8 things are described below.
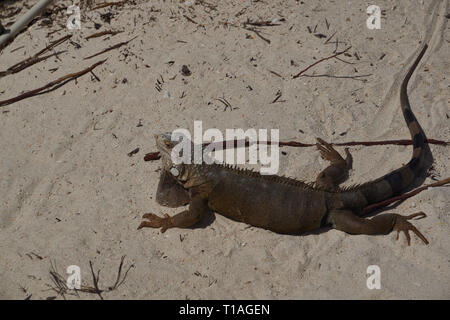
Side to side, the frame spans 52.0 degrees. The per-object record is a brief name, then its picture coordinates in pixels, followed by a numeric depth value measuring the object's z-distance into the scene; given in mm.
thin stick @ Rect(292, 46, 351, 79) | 4921
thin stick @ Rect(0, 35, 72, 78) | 5262
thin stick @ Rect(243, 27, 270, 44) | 5329
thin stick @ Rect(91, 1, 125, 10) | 5770
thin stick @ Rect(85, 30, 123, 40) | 5477
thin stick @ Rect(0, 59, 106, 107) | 4889
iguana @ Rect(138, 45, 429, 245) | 3576
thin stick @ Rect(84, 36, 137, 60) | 5210
